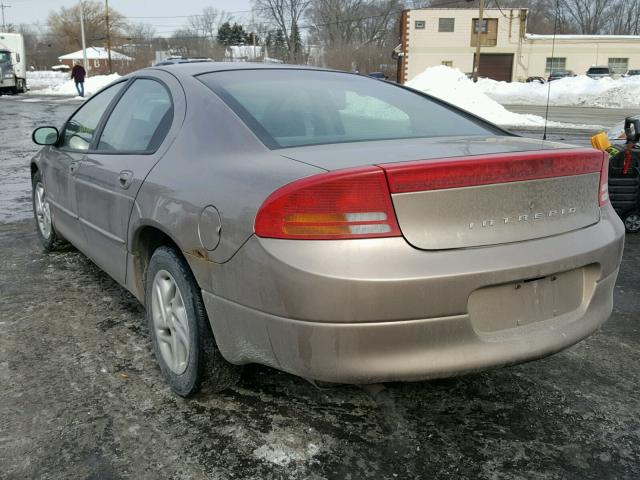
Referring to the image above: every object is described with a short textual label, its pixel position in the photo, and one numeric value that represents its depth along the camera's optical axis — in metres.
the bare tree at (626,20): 67.56
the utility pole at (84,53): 42.16
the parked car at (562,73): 44.32
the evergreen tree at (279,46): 69.79
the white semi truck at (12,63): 33.25
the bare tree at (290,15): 67.56
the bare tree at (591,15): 66.50
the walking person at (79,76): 30.01
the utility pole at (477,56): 33.08
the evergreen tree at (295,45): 65.41
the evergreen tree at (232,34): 83.75
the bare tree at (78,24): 78.31
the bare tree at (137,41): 74.44
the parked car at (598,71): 41.80
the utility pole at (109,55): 50.71
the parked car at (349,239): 1.89
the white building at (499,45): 49.84
